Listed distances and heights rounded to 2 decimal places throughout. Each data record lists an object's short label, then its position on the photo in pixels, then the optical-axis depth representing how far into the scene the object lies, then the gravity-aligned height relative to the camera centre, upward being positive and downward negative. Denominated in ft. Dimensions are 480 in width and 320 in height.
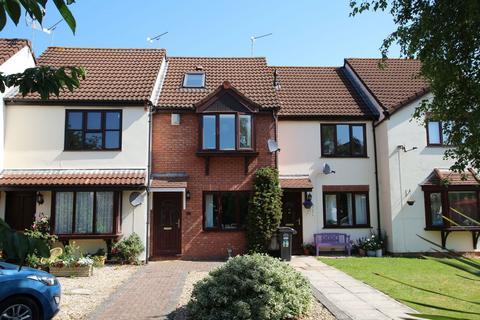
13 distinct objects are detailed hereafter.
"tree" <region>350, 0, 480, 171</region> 21.45 +7.64
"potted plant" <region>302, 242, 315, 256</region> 57.97 -6.26
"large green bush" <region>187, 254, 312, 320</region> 24.58 -5.38
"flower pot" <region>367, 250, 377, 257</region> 56.32 -6.66
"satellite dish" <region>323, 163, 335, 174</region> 59.00 +4.42
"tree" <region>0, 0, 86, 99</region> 11.57 +3.36
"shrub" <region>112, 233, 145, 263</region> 50.57 -5.34
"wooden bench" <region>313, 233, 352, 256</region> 57.52 -5.11
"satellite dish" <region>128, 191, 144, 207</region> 52.31 +0.62
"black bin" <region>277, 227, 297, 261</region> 52.47 -4.82
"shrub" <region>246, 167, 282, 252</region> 53.01 -1.07
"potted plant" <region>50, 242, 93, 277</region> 42.32 -6.22
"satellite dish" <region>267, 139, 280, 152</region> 55.52 +7.14
